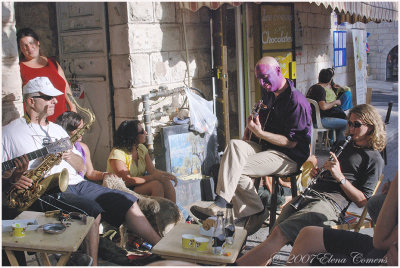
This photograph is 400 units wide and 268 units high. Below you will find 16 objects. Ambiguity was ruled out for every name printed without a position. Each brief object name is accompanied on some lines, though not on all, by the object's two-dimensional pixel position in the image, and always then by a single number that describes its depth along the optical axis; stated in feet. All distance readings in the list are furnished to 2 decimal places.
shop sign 23.93
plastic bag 19.44
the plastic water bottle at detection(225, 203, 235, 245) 10.50
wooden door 19.33
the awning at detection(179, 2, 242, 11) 17.26
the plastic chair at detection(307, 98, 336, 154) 24.84
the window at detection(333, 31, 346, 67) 34.40
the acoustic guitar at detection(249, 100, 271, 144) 15.33
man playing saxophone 12.01
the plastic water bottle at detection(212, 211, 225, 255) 10.03
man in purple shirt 14.52
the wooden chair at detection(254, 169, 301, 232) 14.83
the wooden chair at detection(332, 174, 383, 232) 11.96
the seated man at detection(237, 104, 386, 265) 11.73
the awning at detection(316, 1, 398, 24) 21.89
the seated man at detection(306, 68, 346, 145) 25.39
